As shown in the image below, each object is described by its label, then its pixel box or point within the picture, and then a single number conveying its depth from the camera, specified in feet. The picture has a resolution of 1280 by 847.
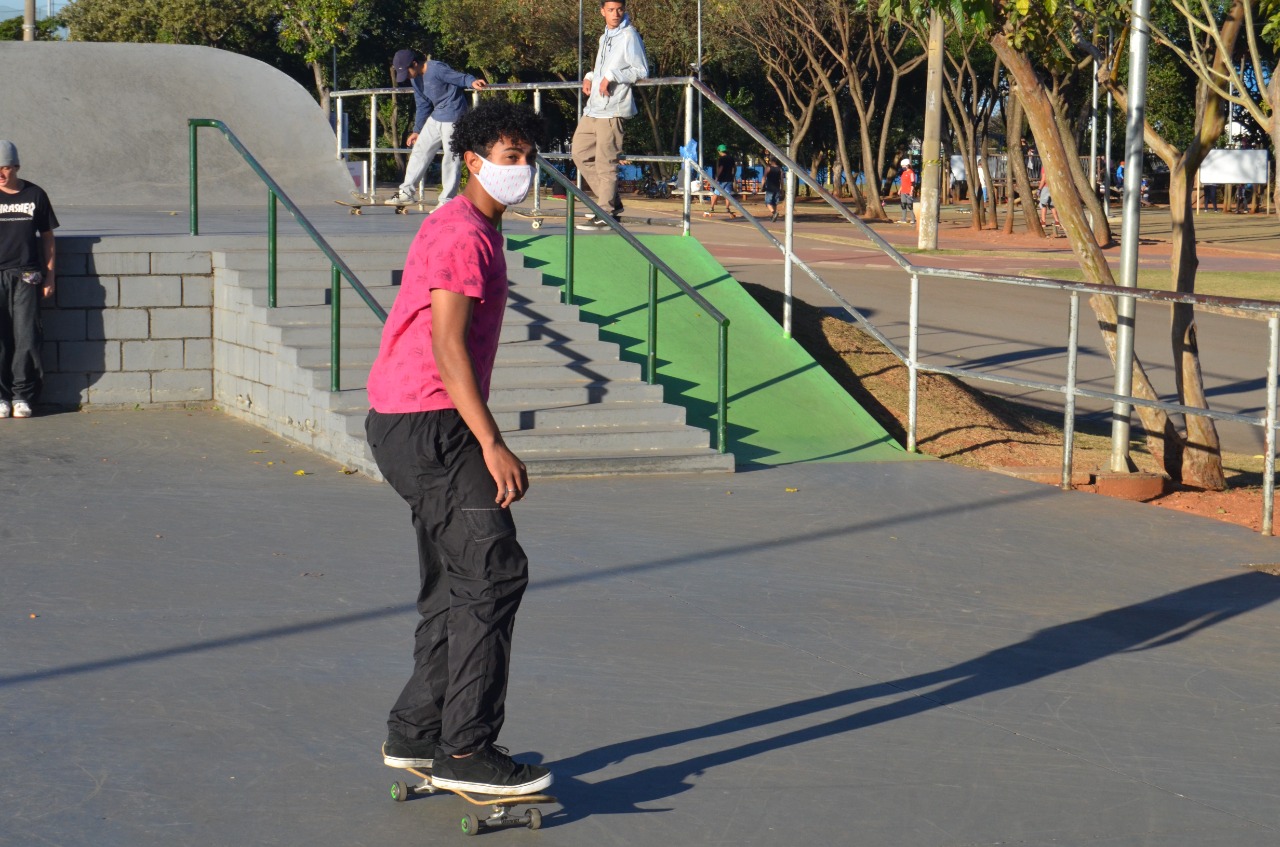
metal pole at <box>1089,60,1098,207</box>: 131.81
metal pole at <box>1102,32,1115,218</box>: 109.38
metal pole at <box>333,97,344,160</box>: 55.77
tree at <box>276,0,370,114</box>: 154.71
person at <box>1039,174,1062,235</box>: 135.58
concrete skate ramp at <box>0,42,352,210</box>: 54.24
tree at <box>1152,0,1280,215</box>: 26.63
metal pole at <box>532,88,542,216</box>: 40.94
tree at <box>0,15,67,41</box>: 202.09
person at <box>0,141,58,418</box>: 31.19
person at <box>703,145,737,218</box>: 187.60
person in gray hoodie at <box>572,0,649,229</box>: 41.09
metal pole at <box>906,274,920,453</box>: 32.21
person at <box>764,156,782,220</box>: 137.08
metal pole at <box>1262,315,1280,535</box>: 24.45
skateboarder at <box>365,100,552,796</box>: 12.54
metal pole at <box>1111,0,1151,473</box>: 29.55
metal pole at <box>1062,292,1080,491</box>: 27.99
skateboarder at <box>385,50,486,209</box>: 41.34
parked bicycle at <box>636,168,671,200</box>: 188.14
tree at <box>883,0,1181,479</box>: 33.06
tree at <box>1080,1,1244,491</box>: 34.14
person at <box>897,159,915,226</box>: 144.66
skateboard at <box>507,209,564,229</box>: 41.93
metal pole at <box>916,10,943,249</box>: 91.81
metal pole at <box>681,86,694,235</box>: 39.70
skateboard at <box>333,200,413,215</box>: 46.25
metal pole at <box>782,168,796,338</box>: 36.58
